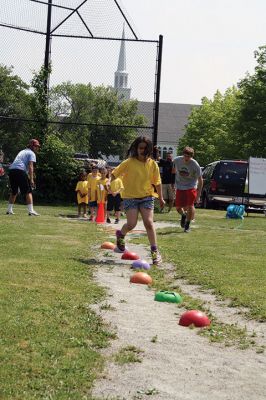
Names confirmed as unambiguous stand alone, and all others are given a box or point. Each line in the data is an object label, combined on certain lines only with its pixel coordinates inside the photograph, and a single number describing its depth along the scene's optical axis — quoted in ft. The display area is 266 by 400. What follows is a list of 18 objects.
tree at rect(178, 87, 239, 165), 224.94
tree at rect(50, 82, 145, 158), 73.51
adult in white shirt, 51.86
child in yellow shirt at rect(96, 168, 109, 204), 53.26
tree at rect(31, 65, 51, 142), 68.39
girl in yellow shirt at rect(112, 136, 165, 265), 30.01
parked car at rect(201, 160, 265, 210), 84.23
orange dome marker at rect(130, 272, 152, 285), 24.18
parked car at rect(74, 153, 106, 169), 70.95
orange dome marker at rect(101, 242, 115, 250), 34.13
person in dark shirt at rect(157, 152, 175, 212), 68.80
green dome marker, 20.97
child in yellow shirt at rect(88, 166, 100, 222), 54.83
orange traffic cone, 52.47
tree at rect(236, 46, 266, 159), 180.75
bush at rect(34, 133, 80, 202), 68.18
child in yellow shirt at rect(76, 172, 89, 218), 58.15
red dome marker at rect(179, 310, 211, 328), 17.78
